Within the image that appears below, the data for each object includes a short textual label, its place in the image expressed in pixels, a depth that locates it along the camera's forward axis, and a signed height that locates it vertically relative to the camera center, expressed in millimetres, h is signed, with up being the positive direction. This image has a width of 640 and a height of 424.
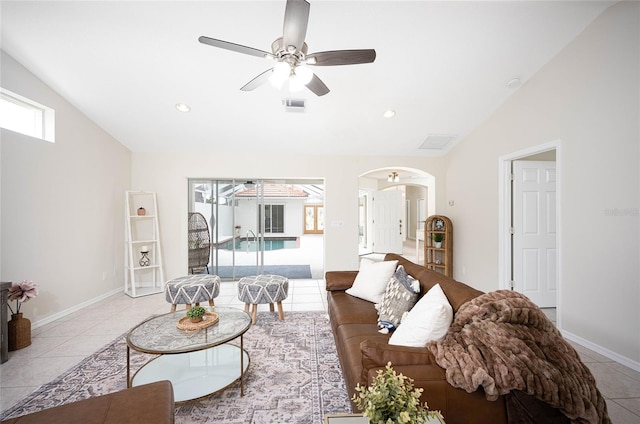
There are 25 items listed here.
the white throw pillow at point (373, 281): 2426 -682
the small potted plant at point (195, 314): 2010 -802
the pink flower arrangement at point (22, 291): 2453 -761
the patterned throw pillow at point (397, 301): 1913 -704
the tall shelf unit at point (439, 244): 4574 -617
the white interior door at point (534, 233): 3490 -314
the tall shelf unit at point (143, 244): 4223 -536
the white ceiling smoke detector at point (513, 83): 3043 +1530
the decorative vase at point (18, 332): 2410 -1131
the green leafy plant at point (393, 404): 801 -621
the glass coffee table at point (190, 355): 1736 -1210
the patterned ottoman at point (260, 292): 2979 -943
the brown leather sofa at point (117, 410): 1134 -915
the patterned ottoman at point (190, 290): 3039 -945
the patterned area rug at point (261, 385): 1684 -1316
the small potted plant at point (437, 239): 4691 -523
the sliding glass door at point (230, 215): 4832 -65
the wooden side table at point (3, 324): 2205 -959
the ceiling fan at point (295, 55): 1633 +1125
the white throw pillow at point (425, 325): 1381 -635
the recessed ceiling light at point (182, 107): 3418 +1410
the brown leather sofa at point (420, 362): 1096 -801
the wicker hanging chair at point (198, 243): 4703 -584
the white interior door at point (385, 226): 7902 -472
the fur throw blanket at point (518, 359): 1076 -660
